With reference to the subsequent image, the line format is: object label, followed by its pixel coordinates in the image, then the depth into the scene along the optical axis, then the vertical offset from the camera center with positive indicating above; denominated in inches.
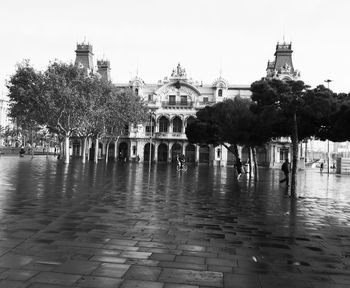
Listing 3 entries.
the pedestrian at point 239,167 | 1268.2 -54.0
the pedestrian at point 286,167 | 936.8 -39.9
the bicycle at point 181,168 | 1710.1 -87.2
